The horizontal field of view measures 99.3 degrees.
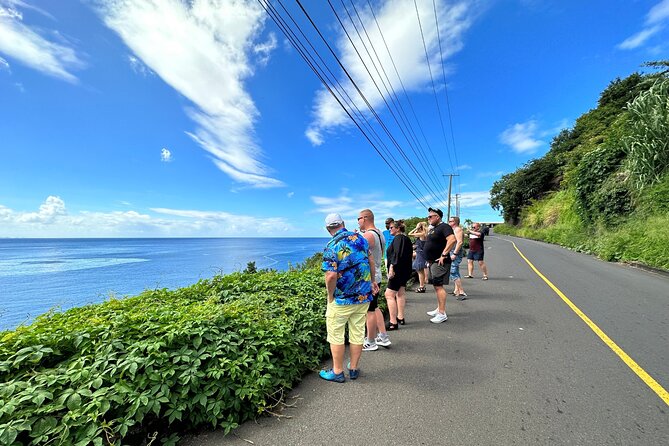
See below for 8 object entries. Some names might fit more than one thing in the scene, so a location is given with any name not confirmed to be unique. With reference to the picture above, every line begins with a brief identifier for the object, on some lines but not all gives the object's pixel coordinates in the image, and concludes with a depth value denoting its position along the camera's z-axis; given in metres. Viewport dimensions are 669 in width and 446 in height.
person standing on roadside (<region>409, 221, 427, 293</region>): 7.12
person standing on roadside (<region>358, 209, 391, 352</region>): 3.87
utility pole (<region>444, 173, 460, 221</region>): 36.02
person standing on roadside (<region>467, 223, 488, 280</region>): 8.59
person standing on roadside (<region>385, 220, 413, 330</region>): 4.55
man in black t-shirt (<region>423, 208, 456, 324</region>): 5.11
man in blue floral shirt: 3.05
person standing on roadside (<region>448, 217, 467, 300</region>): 6.75
